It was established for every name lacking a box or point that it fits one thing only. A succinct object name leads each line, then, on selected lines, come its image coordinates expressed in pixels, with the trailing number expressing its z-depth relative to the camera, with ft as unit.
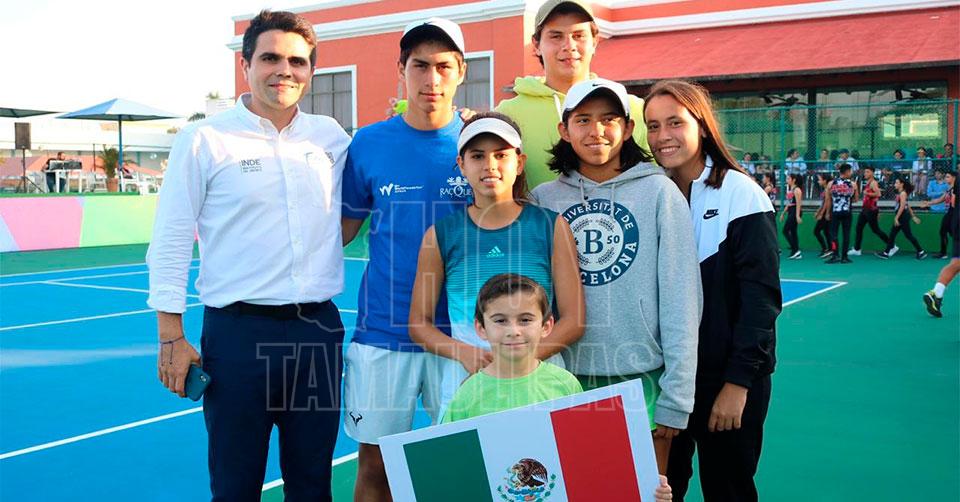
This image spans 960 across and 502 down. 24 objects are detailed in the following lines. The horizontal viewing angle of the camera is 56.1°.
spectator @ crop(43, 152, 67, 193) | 85.22
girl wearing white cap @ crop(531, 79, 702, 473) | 9.61
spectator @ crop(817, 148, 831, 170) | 60.39
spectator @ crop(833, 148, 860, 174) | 58.95
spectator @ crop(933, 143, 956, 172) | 55.67
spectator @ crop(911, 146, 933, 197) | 56.34
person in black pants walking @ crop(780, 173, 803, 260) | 55.21
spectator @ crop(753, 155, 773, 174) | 62.59
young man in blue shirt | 11.10
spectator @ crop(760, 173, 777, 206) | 58.49
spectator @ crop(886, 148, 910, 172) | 57.82
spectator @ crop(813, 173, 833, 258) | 54.39
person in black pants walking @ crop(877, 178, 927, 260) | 52.75
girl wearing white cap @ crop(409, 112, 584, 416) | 9.84
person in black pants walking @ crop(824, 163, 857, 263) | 52.49
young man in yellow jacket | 11.53
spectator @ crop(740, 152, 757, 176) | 61.93
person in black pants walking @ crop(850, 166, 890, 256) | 54.24
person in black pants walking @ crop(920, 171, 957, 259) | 51.20
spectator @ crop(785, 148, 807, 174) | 60.49
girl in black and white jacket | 10.08
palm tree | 108.68
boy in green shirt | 9.37
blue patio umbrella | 86.99
